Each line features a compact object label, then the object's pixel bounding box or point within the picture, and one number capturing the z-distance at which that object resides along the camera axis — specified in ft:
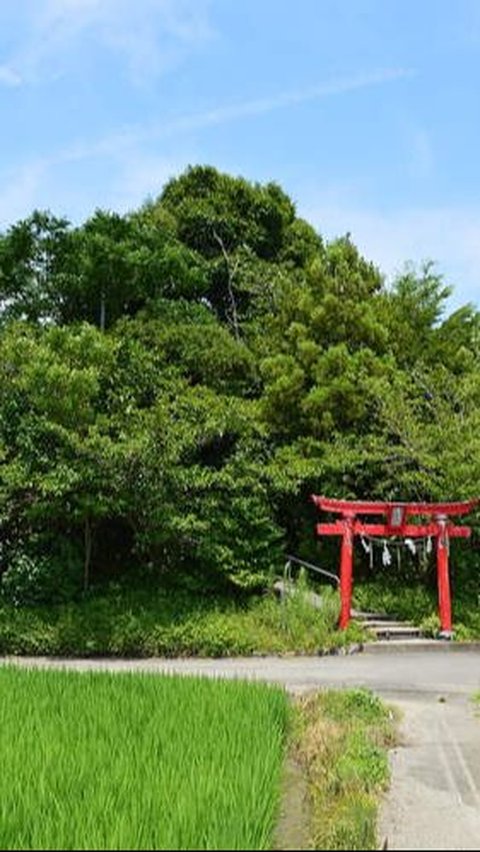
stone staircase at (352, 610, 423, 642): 42.55
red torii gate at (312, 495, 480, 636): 43.06
